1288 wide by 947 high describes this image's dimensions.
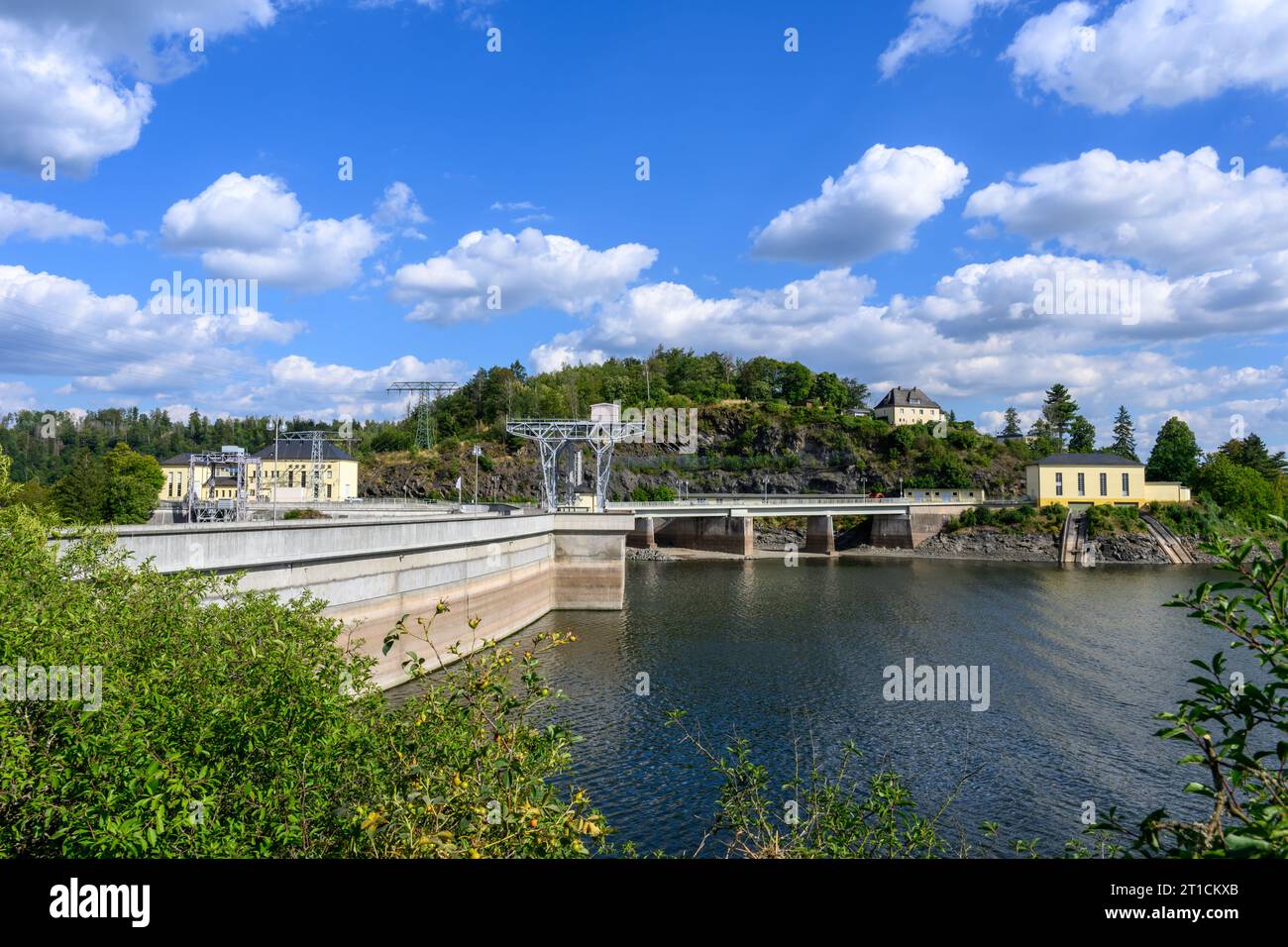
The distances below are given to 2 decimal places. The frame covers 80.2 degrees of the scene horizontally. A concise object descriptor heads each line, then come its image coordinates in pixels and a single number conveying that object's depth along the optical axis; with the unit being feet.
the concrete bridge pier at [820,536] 329.97
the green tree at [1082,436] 481.46
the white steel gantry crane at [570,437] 211.00
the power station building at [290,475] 328.49
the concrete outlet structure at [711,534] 314.14
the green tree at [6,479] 46.36
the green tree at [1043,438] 459.81
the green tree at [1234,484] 291.22
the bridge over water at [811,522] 313.32
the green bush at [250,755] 20.83
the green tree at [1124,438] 497.46
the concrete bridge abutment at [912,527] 339.36
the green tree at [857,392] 577.02
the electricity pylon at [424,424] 448.24
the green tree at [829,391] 535.19
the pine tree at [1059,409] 513.45
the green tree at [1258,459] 369.30
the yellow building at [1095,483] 324.19
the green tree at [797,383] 536.42
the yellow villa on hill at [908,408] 514.27
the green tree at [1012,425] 560.20
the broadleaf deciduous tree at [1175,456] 388.57
